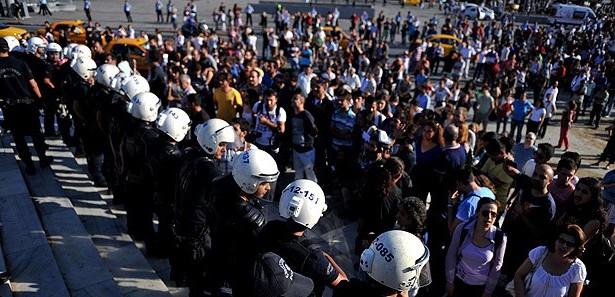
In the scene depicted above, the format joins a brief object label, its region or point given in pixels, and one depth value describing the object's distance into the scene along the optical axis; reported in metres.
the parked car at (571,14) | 38.62
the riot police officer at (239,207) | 3.26
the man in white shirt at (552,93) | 11.70
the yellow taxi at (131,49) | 17.16
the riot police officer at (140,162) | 4.96
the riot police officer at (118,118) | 5.68
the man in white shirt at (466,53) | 19.80
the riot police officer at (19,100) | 6.54
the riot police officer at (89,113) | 6.61
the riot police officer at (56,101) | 8.09
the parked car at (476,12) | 39.72
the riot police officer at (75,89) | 6.80
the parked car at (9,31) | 19.83
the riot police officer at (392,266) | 2.49
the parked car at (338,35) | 22.88
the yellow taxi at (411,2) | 45.89
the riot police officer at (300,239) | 2.91
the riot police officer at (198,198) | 4.12
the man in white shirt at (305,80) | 9.95
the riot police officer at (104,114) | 6.06
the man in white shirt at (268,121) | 7.35
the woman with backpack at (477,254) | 3.94
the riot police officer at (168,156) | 4.61
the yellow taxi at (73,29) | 20.97
